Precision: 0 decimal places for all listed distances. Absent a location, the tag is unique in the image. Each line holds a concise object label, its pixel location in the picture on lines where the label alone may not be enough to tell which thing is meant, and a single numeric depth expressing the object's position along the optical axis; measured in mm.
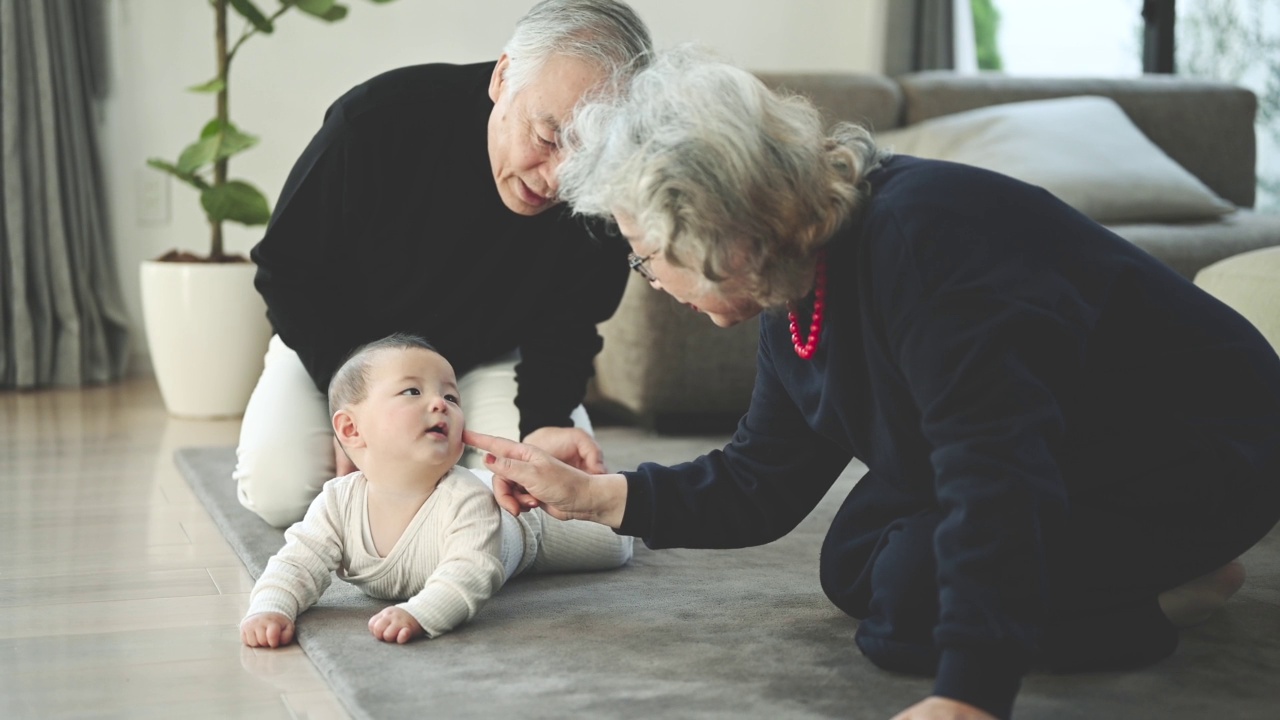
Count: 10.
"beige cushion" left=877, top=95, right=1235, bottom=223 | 3240
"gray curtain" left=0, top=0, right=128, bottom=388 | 3643
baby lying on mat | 1629
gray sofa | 3041
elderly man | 1951
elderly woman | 1137
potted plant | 3285
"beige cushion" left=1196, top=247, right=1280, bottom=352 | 2064
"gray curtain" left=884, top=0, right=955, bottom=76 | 4438
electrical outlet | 3941
